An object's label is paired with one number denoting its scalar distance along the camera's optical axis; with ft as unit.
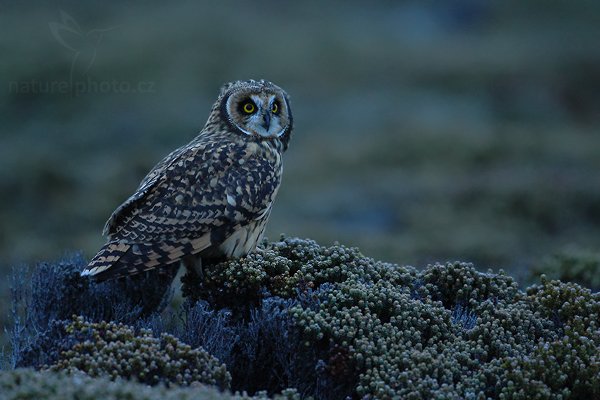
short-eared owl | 49.21
